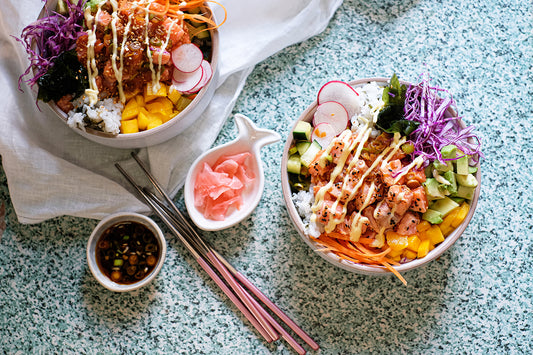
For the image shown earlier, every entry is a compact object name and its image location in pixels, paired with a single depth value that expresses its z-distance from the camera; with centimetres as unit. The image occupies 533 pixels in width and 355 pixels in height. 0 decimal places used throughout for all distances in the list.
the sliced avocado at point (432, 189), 66
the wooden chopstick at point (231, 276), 72
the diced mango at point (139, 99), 68
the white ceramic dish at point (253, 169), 70
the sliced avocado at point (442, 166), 66
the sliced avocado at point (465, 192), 67
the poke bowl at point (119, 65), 66
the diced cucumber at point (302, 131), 68
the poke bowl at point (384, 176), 67
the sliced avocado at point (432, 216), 67
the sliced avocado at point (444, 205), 67
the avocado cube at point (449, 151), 66
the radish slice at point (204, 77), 68
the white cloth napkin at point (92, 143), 72
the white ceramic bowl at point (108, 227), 70
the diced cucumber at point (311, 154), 68
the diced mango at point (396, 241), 67
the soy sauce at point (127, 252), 71
